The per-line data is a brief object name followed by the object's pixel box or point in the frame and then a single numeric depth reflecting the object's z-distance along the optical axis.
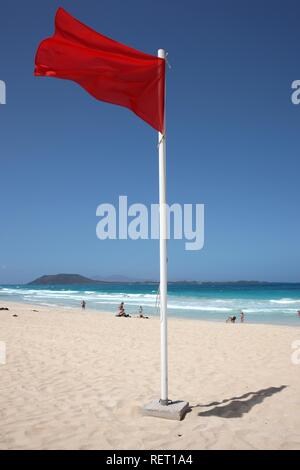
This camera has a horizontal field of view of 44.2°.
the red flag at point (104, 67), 5.22
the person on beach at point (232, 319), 24.63
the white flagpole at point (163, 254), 5.33
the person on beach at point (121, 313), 26.23
